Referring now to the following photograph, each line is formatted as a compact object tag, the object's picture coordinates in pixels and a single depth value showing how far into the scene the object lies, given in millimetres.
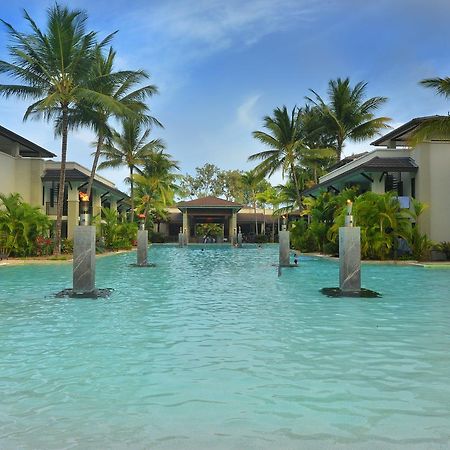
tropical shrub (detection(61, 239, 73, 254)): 24289
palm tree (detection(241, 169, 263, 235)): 52894
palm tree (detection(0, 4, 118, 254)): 20750
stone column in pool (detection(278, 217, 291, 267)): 19234
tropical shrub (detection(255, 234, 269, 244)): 49594
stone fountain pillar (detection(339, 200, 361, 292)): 10844
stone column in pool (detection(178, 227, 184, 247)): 39888
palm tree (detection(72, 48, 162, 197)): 23203
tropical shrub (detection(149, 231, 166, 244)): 49984
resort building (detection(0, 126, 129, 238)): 27312
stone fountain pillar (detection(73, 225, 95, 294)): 10672
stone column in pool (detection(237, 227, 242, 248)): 40344
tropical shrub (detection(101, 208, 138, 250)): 30609
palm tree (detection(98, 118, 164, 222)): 35531
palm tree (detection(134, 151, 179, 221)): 40969
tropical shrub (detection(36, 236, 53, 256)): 22625
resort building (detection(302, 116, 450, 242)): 22953
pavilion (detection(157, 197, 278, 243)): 45219
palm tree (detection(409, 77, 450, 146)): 18812
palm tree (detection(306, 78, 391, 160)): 33688
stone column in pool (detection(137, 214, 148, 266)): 19406
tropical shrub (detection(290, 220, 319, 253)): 29197
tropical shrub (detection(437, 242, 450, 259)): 20859
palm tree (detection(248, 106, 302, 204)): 33719
